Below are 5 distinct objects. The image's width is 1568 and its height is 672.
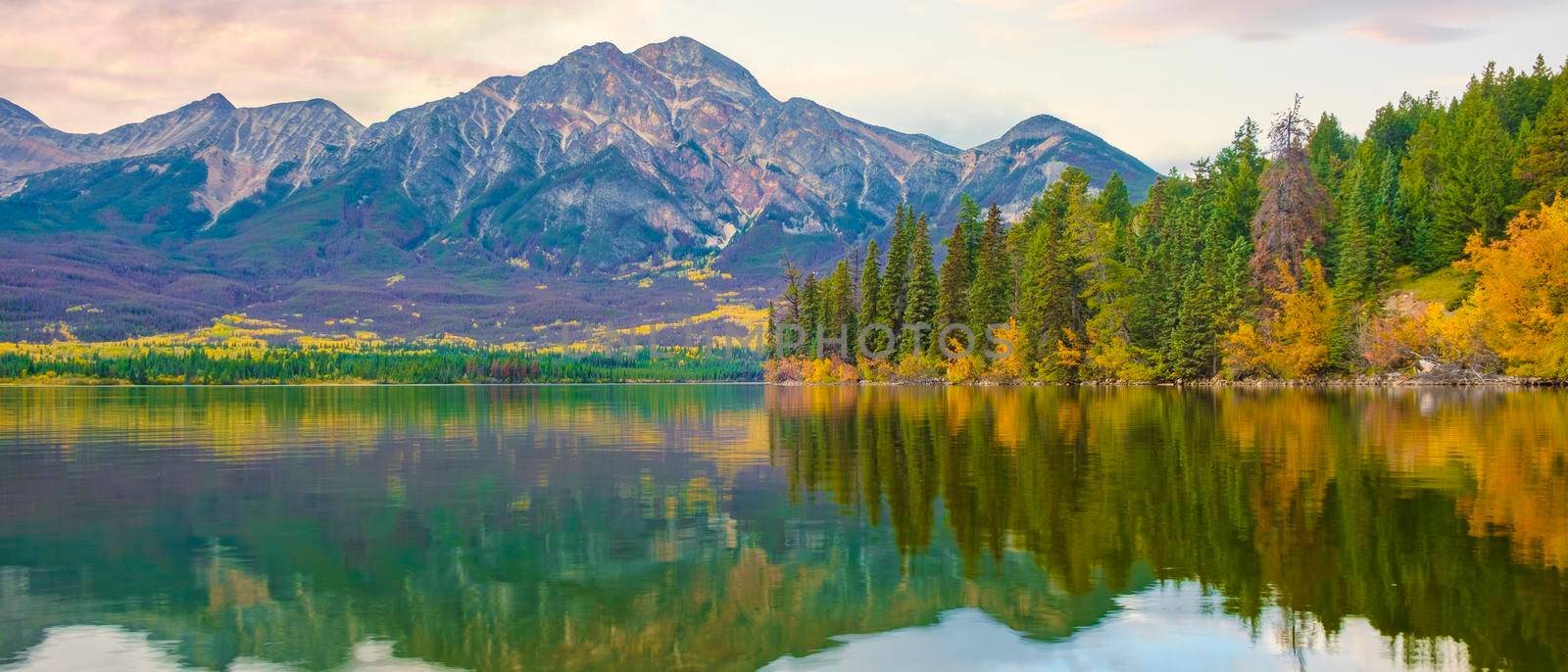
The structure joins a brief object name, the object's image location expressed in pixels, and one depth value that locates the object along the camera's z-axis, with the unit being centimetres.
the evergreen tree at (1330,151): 13962
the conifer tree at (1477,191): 11175
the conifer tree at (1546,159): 10681
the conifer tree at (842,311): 16125
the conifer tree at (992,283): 13375
